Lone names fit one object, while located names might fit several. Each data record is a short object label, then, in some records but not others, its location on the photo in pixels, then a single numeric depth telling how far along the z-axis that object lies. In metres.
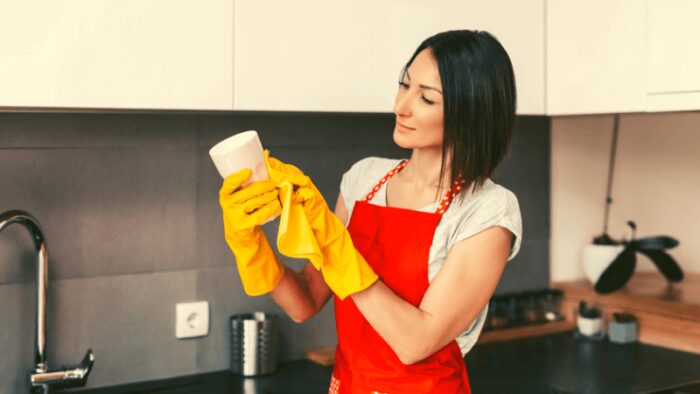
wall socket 2.02
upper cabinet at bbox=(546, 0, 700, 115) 1.94
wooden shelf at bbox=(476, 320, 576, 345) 2.40
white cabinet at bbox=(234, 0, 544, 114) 1.73
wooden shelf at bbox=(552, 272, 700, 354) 2.29
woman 1.40
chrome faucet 1.76
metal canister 2.03
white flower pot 2.52
